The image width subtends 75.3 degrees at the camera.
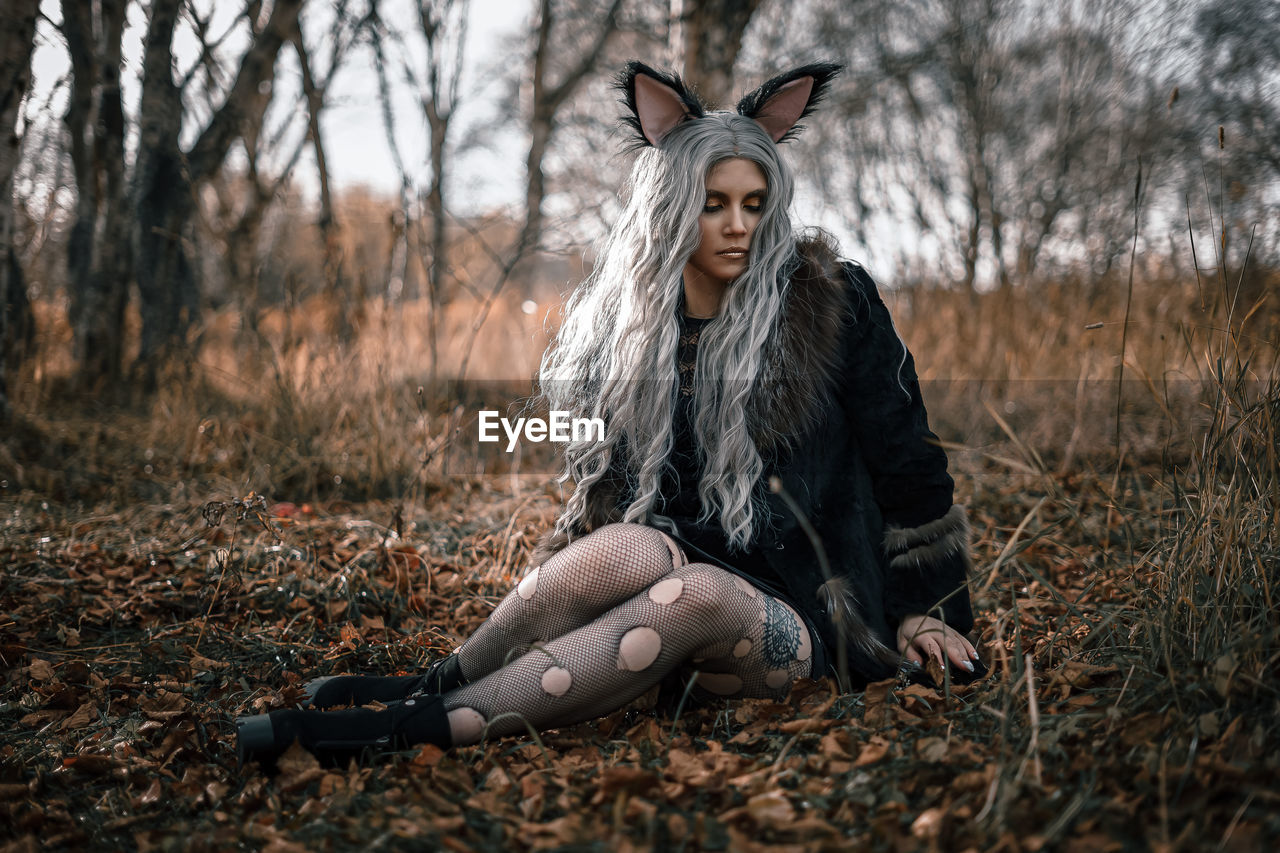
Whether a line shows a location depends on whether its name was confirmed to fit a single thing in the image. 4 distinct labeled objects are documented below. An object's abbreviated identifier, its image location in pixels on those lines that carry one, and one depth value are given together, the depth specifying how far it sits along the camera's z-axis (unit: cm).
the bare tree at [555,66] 770
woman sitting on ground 171
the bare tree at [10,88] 334
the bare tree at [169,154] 464
